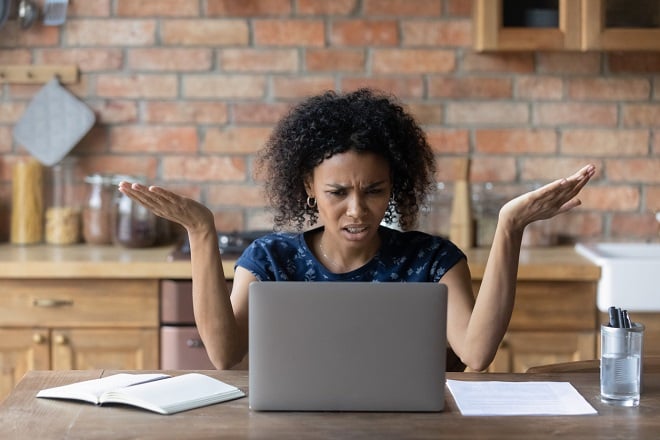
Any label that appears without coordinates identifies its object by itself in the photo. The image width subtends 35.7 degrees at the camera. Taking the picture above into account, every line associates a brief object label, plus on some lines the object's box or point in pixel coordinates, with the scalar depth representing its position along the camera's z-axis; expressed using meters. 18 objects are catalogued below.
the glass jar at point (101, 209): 3.37
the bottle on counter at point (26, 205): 3.41
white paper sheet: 1.65
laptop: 1.58
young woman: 1.92
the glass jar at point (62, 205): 3.41
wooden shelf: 3.46
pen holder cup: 1.67
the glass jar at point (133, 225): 3.29
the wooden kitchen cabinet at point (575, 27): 3.19
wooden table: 1.52
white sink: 2.91
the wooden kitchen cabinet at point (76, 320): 3.00
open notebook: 1.66
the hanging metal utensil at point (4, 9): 3.40
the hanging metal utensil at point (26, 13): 3.41
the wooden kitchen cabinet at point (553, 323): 2.99
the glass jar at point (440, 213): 3.48
